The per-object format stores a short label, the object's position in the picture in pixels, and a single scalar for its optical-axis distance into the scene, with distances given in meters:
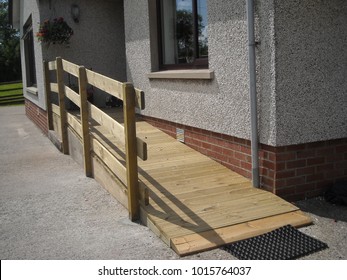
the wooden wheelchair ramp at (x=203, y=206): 3.57
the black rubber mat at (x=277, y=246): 3.26
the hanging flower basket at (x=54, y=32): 8.54
